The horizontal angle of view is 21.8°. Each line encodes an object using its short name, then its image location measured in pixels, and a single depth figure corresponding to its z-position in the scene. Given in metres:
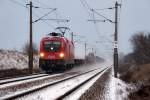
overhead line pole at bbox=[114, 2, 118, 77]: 32.38
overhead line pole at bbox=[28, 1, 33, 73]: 37.03
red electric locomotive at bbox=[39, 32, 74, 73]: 34.66
